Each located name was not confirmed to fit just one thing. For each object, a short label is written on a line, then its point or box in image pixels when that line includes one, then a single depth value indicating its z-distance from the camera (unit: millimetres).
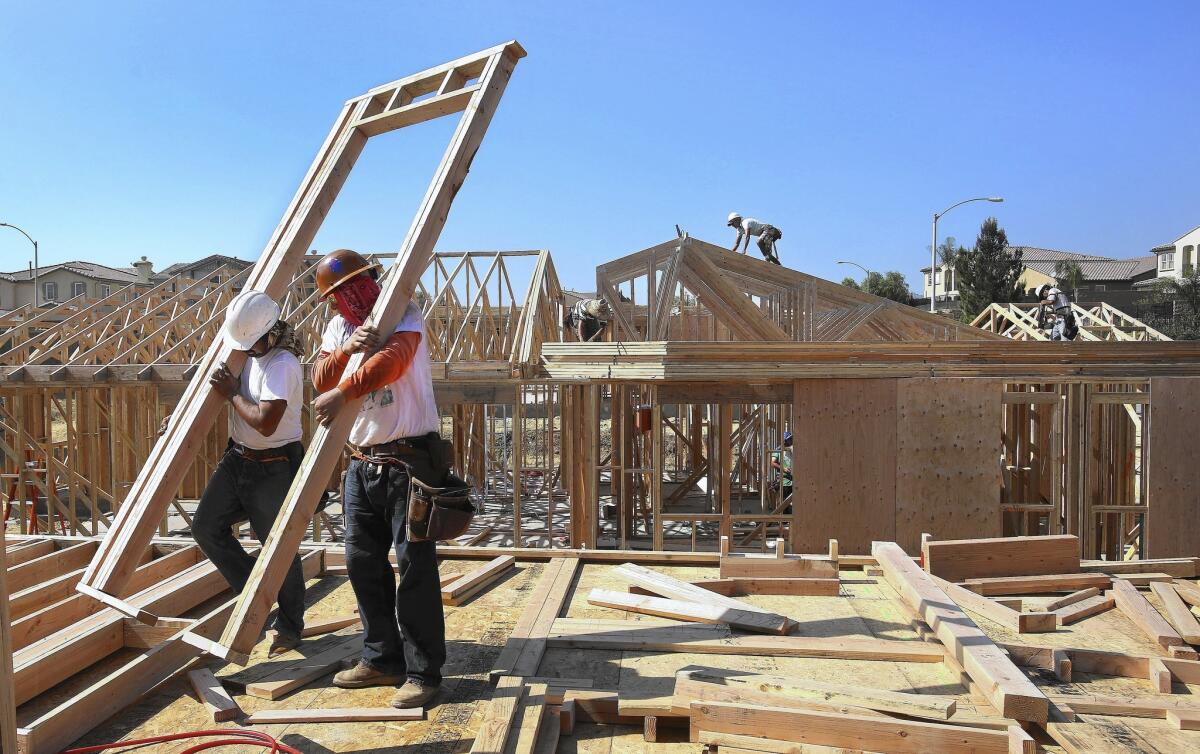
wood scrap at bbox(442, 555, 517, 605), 4629
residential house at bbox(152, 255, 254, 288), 55406
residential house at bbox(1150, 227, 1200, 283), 60891
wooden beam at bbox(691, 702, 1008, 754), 2914
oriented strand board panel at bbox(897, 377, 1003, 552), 9930
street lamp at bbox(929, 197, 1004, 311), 25939
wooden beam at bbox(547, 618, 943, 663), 3828
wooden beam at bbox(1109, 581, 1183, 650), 4598
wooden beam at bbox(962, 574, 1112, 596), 5621
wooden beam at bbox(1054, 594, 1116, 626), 5074
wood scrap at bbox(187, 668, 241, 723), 3172
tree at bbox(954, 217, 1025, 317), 48125
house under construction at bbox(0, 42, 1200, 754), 3197
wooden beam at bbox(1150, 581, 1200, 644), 4724
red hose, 2920
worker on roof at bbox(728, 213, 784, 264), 15812
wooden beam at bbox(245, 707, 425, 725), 3152
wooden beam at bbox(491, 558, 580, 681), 3658
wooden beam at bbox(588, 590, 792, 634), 4156
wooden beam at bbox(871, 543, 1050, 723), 3109
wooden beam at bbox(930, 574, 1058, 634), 4762
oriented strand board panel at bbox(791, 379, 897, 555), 10039
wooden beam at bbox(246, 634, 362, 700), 3428
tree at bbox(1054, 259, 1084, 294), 50219
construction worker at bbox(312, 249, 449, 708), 3381
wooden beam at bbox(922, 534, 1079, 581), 5656
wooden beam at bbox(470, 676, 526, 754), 2830
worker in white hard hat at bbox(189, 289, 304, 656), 3951
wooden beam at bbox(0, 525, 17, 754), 2135
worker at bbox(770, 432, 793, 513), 11930
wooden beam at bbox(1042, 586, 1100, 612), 5293
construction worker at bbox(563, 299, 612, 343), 12672
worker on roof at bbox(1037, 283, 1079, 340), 13727
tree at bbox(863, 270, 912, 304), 57234
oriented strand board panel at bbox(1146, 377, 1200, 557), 9891
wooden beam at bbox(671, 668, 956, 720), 3062
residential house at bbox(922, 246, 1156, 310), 54594
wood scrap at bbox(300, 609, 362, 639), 4191
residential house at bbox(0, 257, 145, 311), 55281
